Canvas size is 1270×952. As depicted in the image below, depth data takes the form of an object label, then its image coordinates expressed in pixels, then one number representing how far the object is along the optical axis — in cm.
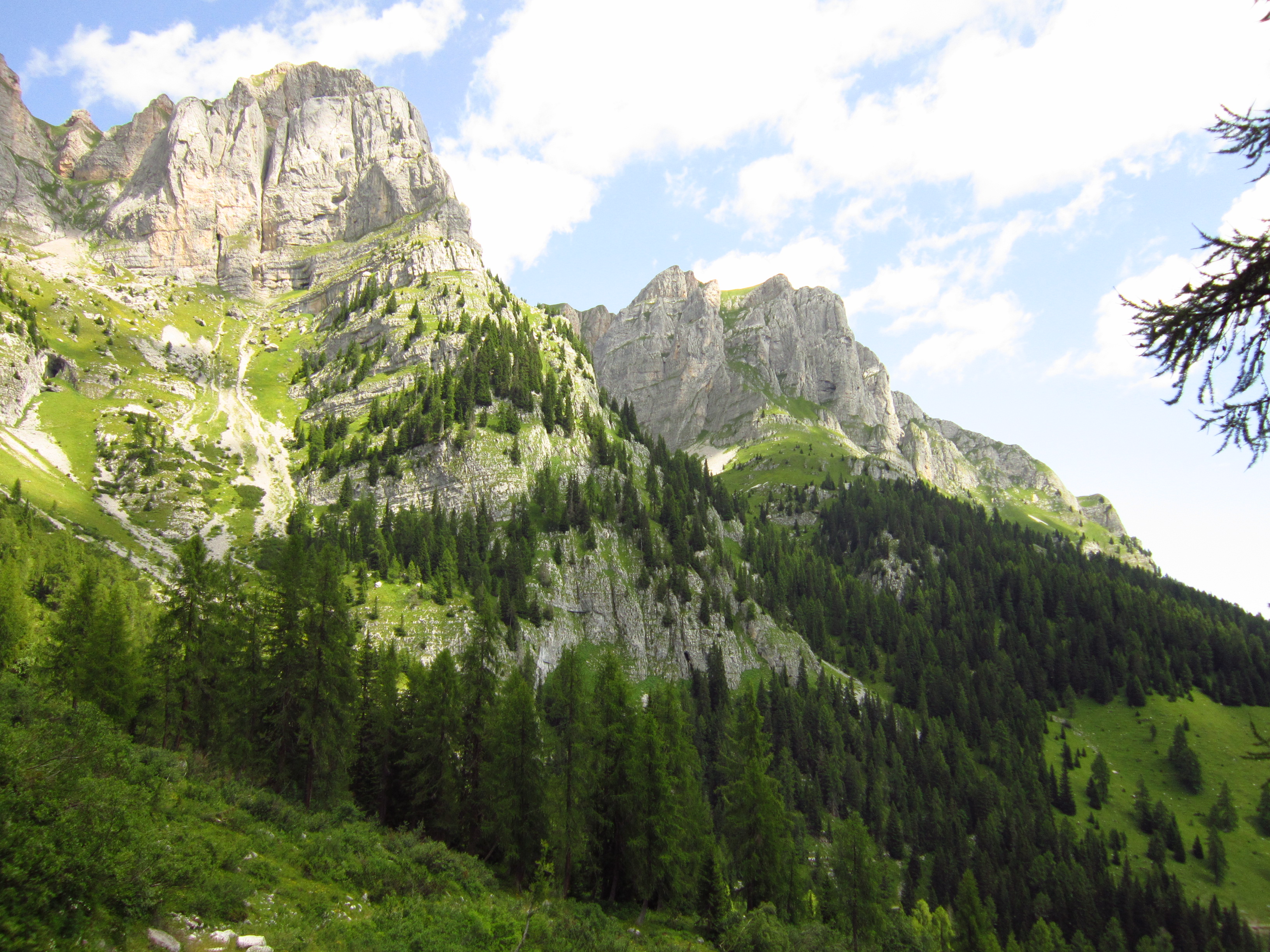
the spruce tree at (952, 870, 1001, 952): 6850
